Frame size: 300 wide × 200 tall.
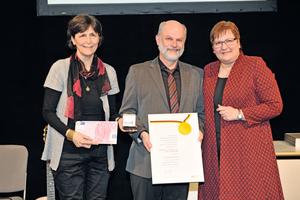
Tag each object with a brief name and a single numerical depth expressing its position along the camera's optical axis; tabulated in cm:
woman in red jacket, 241
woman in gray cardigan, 241
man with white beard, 243
